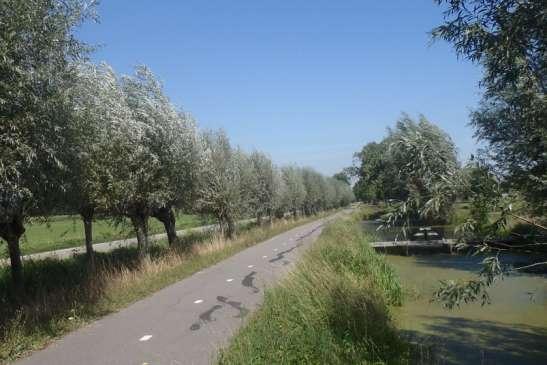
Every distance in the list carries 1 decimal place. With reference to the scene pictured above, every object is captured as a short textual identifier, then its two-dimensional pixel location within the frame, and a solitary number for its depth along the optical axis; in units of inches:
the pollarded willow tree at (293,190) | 2276.1
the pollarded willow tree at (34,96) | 335.3
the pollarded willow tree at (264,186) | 1710.1
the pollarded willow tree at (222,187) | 1163.3
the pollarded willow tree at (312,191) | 2933.3
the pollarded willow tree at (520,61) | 164.1
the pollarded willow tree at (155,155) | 681.0
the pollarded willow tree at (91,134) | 423.8
